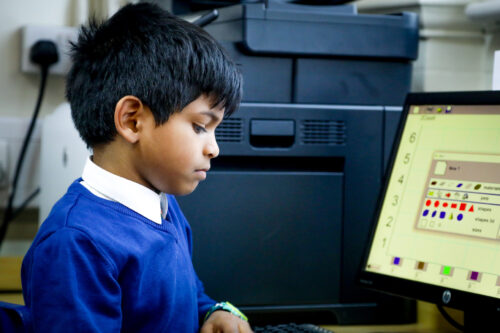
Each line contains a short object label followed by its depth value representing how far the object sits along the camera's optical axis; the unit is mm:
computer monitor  1244
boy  1155
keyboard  1302
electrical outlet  1897
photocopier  1422
